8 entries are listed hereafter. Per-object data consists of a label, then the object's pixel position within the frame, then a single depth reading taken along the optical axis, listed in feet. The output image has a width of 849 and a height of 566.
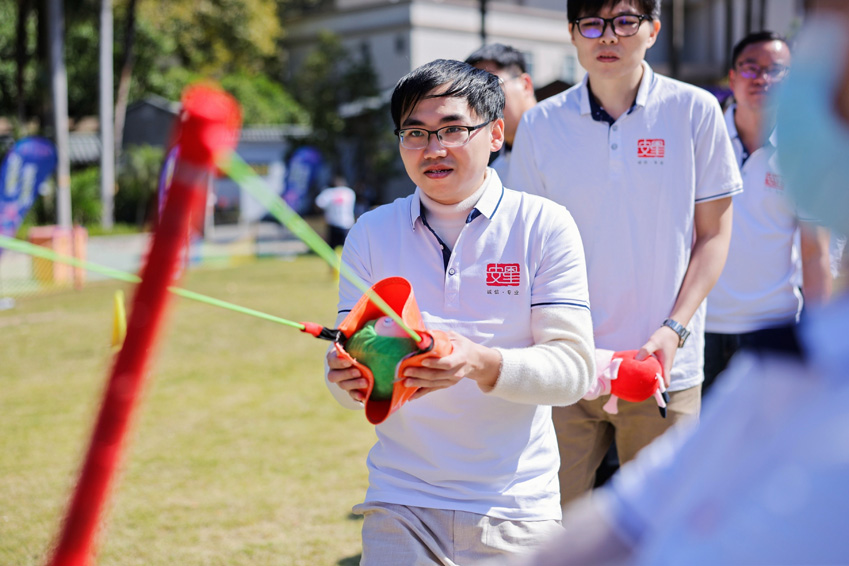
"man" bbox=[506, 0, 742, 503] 9.73
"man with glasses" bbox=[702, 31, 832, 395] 12.42
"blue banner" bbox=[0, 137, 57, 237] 41.57
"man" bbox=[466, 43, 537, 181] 13.20
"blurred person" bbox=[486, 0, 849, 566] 2.46
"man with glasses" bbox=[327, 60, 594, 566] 7.34
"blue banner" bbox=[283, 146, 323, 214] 72.59
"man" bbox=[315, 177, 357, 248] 56.59
